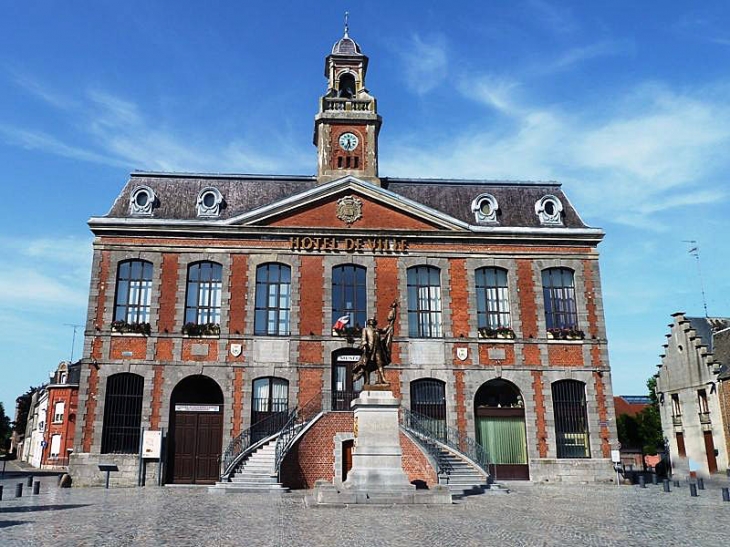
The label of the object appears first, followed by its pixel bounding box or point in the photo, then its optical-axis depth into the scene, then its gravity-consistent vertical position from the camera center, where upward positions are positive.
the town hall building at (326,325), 28.48 +5.16
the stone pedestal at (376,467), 17.98 -0.60
